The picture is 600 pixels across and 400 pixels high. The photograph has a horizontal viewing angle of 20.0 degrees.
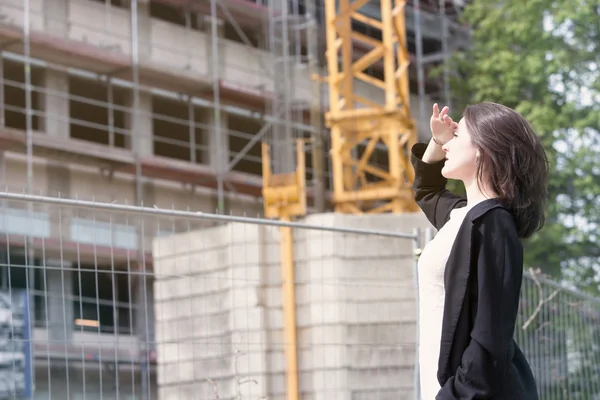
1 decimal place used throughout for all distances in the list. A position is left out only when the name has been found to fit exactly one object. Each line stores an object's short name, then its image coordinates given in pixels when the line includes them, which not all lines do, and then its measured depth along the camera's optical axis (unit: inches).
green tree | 1297.3
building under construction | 1092.4
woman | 129.0
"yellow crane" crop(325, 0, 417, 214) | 1211.8
